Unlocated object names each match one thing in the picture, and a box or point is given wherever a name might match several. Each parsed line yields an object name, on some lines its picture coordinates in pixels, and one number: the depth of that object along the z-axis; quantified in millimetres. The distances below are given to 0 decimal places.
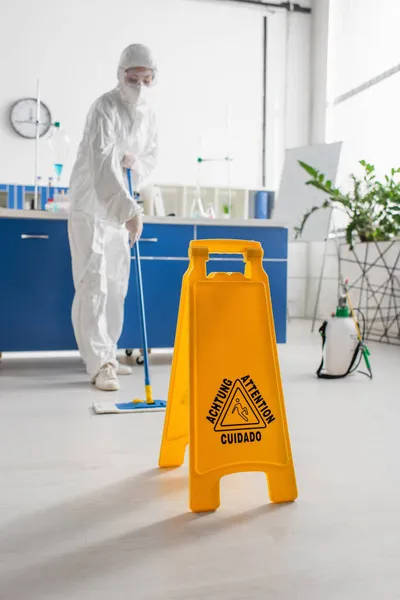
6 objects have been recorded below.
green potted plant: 4613
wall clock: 6266
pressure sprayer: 2967
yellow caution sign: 1319
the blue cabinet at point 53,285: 3211
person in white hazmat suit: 2613
